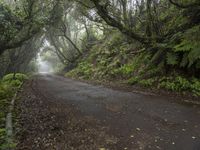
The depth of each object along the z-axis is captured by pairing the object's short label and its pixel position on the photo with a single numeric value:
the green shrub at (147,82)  10.19
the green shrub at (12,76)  16.23
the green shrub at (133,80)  11.27
